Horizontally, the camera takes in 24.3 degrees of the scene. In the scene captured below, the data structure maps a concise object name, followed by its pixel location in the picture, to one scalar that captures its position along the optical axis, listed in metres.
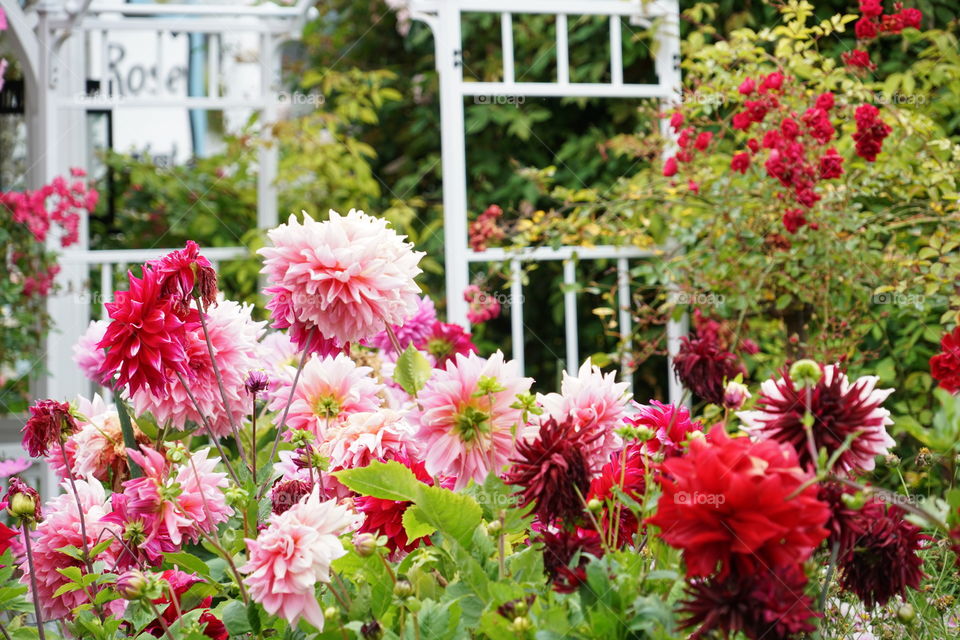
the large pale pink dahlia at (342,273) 2.18
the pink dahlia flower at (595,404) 2.08
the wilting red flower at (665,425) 2.11
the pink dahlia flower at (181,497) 2.16
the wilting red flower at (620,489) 2.06
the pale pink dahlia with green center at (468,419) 2.10
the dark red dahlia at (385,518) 2.17
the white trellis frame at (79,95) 6.28
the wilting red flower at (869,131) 4.19
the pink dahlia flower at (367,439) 2.28
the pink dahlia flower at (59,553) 2.25
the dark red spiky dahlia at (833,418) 1.87
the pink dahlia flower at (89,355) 2.80
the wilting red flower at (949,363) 2.34
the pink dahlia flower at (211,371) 2.22
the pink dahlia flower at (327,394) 2.41
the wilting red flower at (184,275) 2.13
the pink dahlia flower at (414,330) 3.11
